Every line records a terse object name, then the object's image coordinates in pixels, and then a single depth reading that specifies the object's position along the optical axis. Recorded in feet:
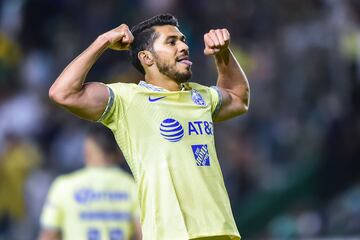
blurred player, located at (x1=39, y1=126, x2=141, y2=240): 66.23
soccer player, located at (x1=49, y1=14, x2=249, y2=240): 48.55
